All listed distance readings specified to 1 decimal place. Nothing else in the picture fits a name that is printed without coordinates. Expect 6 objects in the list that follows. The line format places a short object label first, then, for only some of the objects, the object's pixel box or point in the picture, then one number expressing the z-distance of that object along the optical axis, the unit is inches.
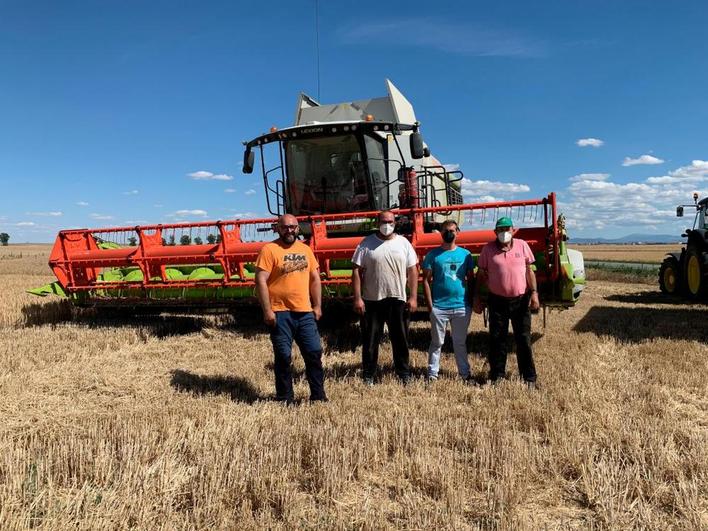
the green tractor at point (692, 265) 369.1
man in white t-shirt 168.2
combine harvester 217.5
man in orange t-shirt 148.5
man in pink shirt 168.1
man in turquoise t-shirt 175.5
